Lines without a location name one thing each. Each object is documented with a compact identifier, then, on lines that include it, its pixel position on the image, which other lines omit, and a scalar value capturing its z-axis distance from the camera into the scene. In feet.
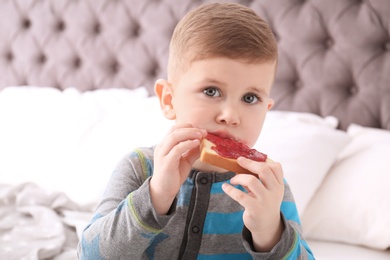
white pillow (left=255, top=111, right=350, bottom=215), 5.61
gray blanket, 4.79
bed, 5.41
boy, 3.14
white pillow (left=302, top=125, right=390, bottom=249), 5.28
